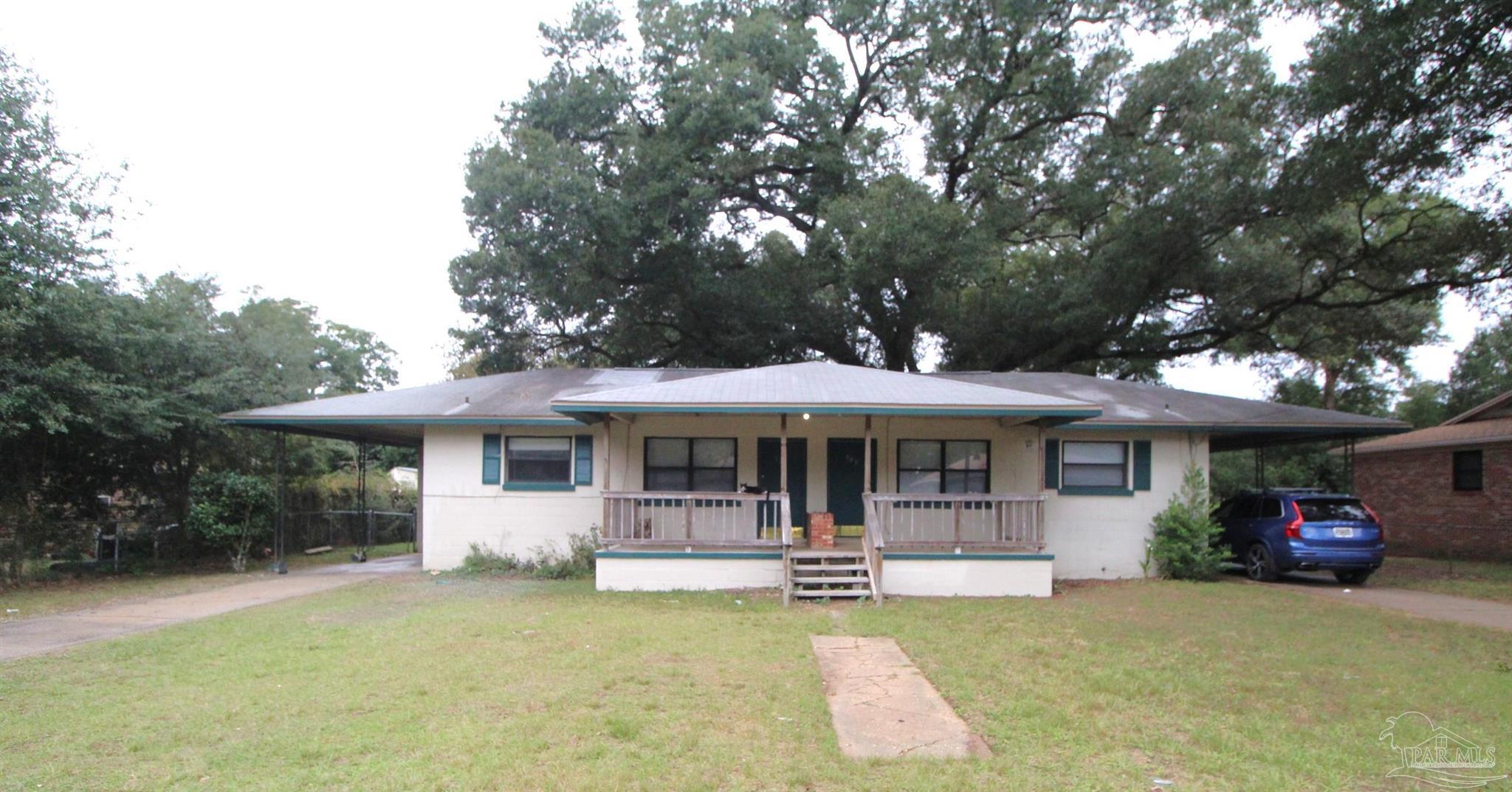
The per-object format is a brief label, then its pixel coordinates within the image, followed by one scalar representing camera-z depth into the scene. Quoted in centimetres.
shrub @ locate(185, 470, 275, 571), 1541
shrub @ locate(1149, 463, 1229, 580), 1369
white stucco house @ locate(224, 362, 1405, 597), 1376
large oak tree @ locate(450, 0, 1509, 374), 1973
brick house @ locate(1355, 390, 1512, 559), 1834
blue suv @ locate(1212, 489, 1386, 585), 1323
